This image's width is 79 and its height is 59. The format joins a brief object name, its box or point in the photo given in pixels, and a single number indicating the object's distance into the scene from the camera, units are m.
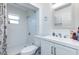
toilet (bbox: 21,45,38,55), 1.18
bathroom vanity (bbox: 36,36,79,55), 1.00
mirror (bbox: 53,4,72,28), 1.21
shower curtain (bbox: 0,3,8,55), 1.16
